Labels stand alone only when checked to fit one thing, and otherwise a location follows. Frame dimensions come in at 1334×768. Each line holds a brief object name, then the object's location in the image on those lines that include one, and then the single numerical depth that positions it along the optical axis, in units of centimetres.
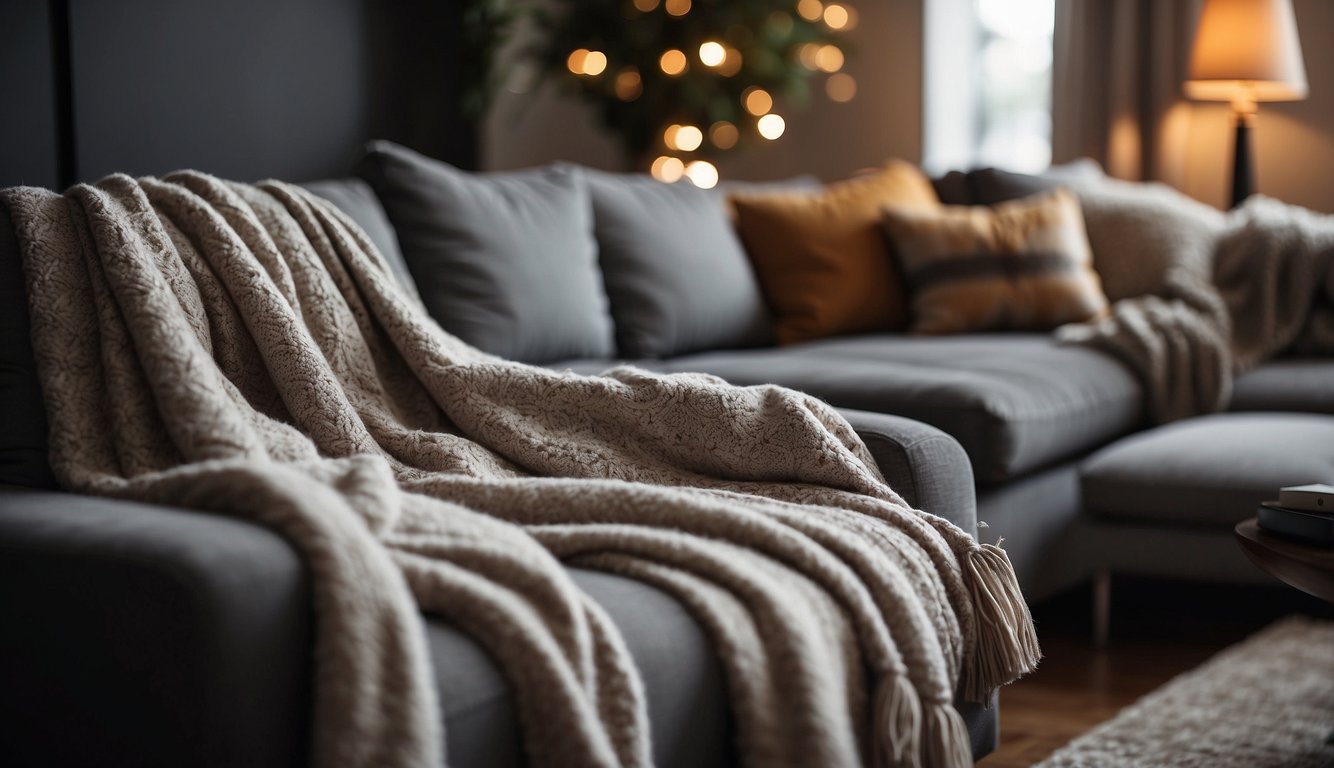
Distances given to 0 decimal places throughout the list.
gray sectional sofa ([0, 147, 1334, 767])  104
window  508
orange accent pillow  314
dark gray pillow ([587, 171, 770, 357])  277
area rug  194
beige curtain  442
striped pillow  321
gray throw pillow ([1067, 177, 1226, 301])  329
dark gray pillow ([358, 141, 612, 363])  238
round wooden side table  154
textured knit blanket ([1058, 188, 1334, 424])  292
